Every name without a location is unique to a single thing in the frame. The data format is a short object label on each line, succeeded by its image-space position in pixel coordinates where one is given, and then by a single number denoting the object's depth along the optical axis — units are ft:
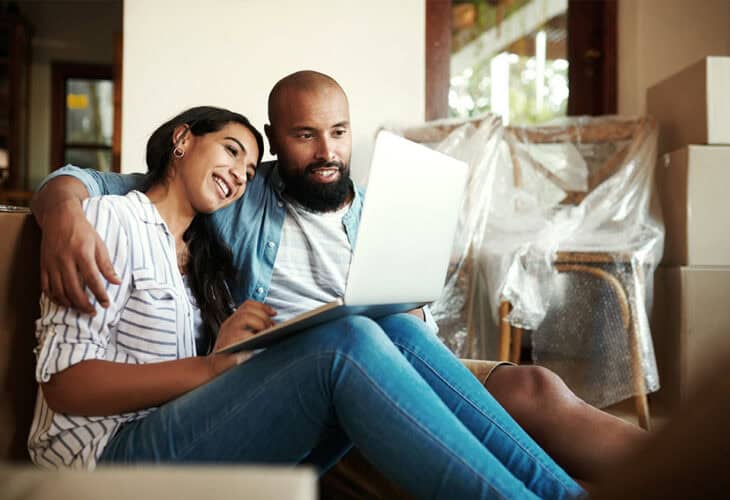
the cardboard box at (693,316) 8.29
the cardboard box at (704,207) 8.46
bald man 3.02
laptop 2.84
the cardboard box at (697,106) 8.57
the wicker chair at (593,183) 7.82
